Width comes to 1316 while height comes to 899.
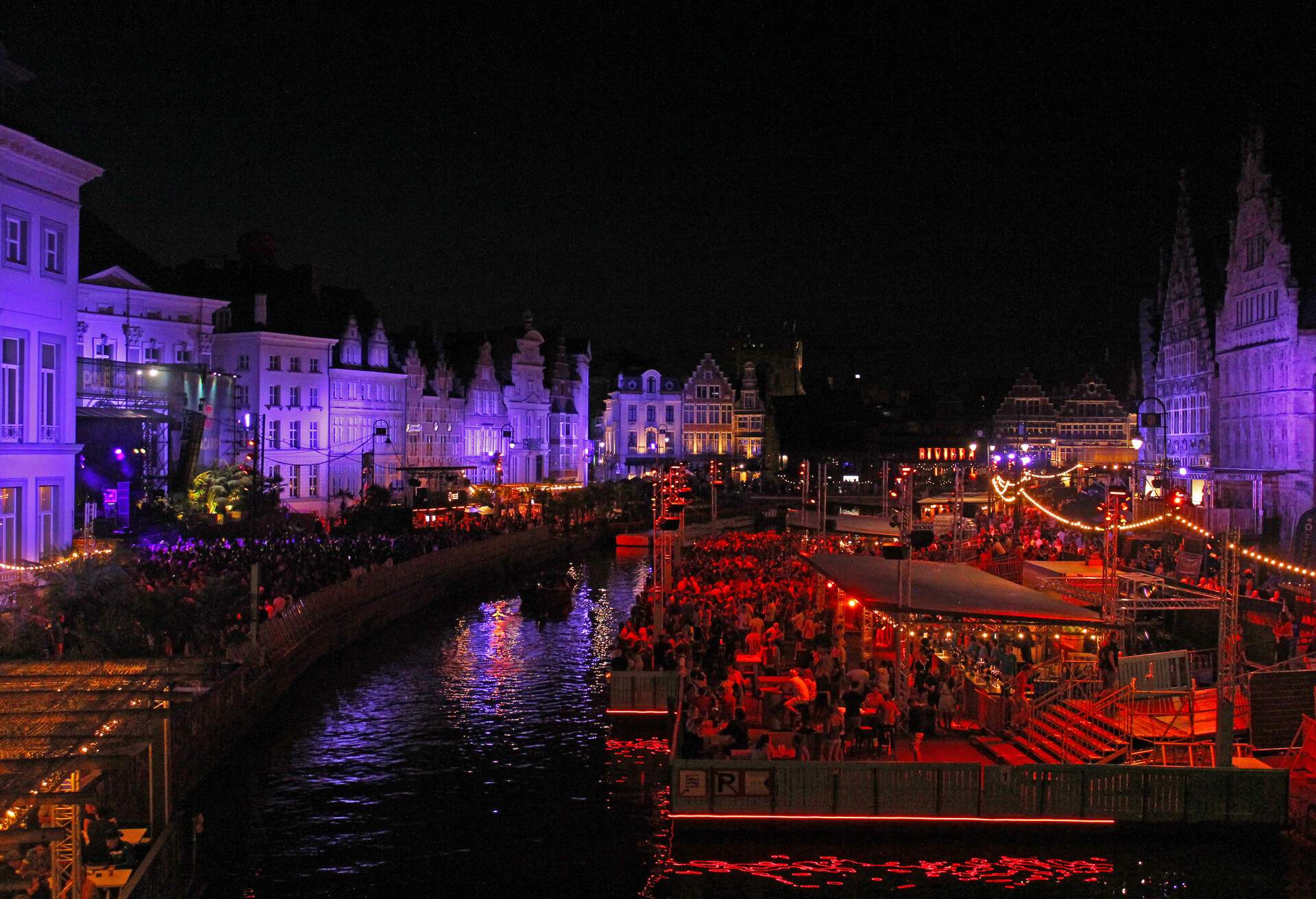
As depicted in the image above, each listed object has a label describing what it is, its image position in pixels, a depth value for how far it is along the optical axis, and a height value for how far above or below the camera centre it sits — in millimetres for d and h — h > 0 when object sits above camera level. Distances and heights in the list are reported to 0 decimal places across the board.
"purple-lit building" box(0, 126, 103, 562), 24219 +2885
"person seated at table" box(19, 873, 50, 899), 10500 -3714
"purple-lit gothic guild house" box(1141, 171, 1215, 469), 55719 +5784
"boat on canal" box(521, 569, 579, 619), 42812 -4330
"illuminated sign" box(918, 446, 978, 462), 108938 +2118
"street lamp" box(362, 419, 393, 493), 58938 +2372
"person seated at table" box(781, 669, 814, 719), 20516 -3917
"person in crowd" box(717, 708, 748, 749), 19109 -4133
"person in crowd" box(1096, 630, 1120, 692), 20502 -3340
